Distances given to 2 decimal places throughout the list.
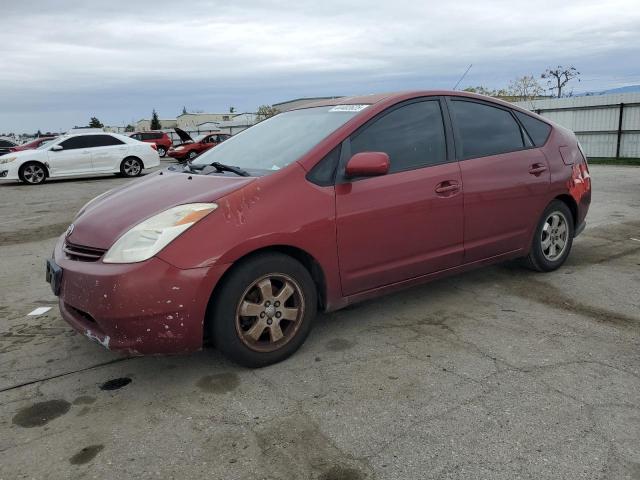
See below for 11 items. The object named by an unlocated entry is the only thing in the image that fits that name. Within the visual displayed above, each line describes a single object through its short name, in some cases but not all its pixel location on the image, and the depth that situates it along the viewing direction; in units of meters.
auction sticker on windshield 3.73
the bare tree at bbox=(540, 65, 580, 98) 44.47
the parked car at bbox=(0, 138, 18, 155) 24.20
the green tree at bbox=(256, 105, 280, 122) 52.01
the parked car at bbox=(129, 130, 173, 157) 32.61
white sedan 16.11
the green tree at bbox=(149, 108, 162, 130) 85.89
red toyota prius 2.87
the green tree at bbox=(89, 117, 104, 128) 94.69
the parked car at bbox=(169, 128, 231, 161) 26.45
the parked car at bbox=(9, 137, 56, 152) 19.56
